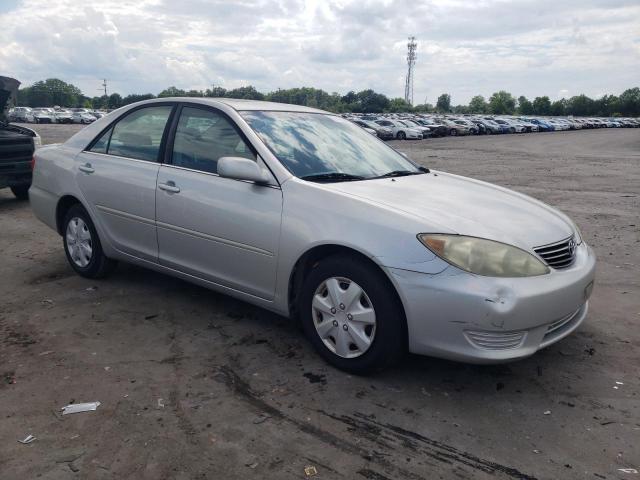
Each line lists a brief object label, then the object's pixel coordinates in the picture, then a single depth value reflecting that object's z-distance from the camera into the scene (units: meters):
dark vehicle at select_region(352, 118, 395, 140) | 38.91
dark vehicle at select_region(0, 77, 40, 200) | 9.02
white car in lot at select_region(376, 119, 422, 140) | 39.09
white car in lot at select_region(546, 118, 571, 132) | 61.37
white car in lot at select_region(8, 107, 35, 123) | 57.75
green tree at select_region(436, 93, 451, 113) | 138.77
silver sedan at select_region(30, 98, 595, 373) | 3.19
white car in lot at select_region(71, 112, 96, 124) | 59.94
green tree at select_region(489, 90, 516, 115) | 130.00
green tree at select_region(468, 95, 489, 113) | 136.62
